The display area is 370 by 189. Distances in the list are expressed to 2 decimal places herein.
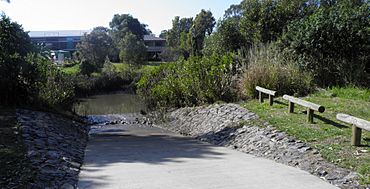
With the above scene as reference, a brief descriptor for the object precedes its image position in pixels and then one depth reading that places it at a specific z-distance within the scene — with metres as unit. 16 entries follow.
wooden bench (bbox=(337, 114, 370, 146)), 5.23
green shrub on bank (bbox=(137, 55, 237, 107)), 12.00
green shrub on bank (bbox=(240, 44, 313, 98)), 11.30
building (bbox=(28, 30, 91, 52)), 70.25
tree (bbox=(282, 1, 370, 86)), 11.74
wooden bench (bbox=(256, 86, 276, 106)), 9.41
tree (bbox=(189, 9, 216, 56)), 40.62
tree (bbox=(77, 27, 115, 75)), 37.69
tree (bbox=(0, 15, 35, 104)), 10.05
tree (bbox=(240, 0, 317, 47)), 17.20
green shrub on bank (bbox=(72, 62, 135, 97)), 28.33
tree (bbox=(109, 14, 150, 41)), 60.65
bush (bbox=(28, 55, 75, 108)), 11.30
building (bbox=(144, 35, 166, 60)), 65.62
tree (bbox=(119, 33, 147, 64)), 36.12
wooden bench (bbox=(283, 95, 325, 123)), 6.91
